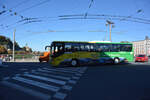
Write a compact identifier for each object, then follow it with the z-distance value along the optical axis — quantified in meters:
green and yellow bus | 13.28
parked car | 20.51
